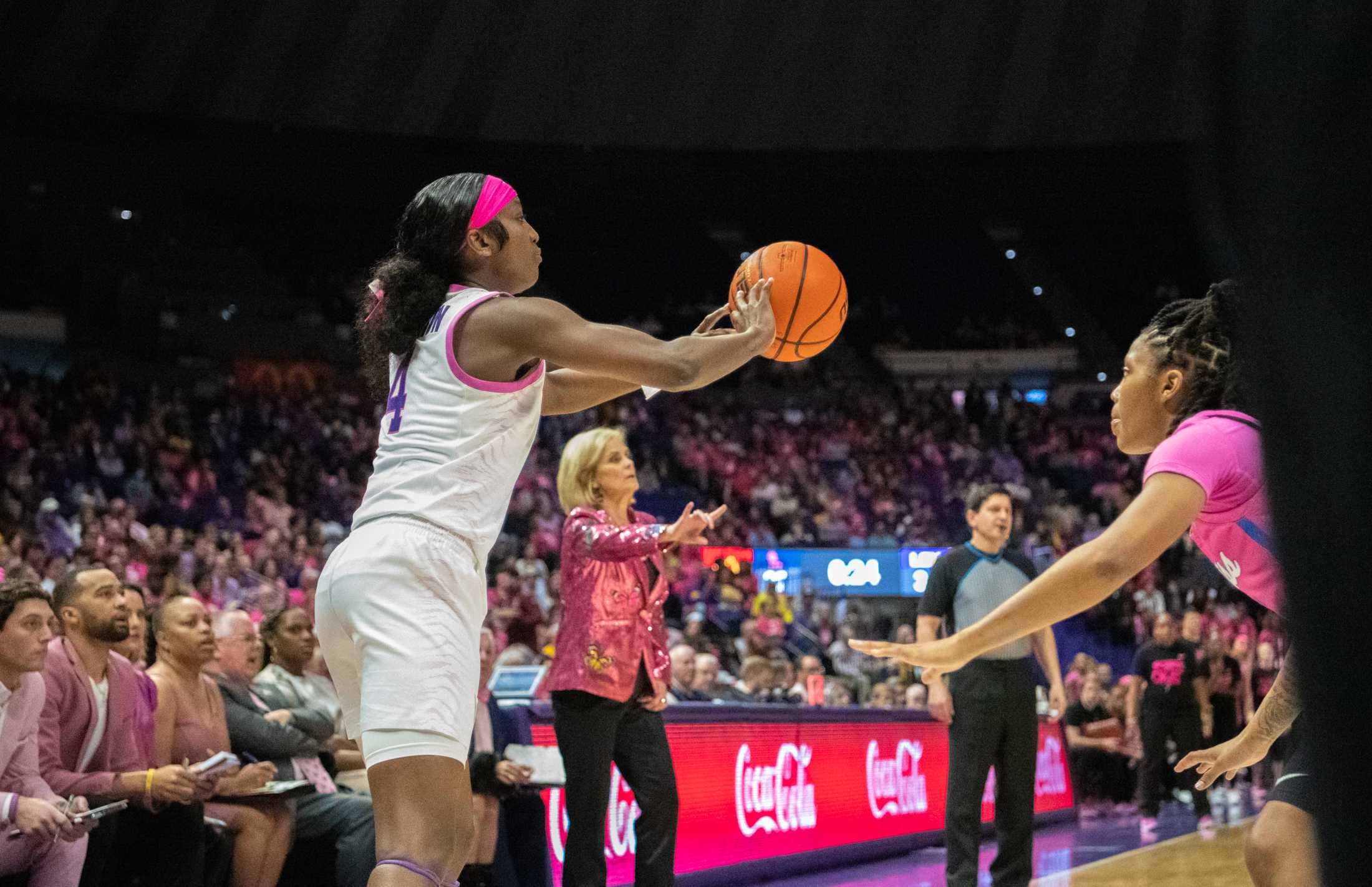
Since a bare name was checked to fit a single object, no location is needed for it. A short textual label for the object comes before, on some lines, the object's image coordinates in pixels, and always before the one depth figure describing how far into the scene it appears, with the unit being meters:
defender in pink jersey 2.40
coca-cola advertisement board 7.33
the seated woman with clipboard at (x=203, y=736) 5.78
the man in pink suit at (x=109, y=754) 5.27
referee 6.25
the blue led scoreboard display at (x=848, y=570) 19.20
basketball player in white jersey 2.78
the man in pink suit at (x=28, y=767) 4.79
